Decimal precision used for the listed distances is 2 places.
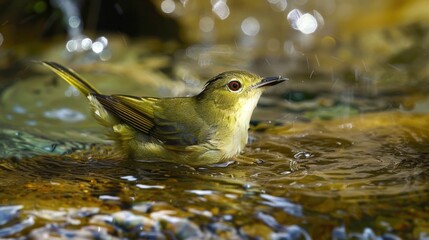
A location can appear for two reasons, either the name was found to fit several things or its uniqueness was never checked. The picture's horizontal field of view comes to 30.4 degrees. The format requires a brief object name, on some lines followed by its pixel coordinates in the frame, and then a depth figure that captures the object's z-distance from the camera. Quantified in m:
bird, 5.38
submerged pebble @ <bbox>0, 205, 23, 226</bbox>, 4.19
